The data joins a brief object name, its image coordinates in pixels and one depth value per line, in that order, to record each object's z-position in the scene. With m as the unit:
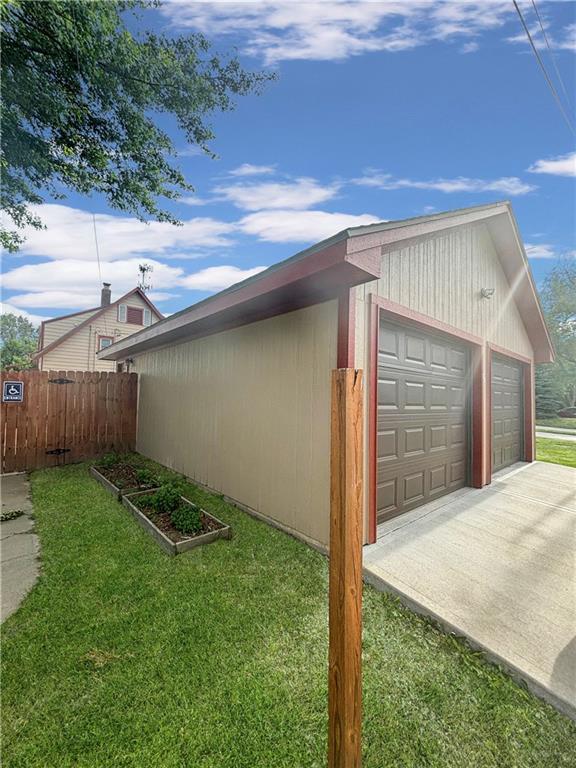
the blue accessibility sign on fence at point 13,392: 6.58
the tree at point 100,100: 6.14
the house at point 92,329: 18.16
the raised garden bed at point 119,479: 5.06
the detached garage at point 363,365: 3.38
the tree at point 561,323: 25.73
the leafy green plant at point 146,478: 5.29
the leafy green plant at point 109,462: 6.45
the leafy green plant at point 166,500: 4.17
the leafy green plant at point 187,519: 3.59
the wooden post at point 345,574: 1.17
